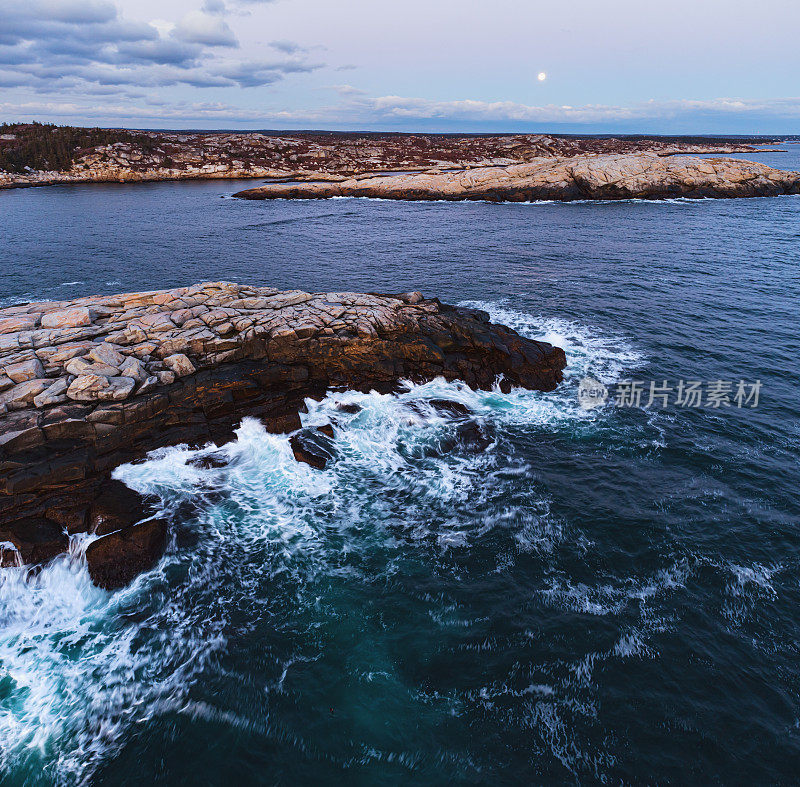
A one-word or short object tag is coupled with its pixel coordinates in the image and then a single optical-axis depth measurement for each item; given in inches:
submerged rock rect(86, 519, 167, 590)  565.6
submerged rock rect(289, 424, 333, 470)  771.4
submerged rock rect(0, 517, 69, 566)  573.9
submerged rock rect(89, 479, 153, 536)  615.6
